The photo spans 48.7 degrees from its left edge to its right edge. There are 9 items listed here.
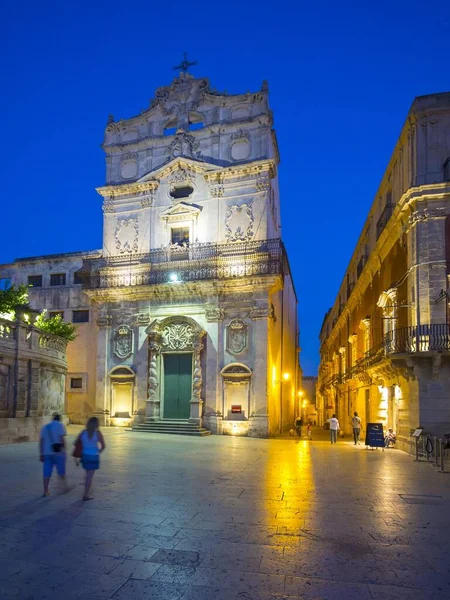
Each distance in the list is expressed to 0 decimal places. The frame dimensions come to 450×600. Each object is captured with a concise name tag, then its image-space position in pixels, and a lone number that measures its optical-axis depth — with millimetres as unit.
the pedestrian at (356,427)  23312
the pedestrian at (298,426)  29984
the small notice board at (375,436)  20000
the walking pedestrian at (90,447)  9359
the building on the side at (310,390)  84000
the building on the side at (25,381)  19172
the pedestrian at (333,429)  24266
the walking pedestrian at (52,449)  9648
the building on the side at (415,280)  17953
